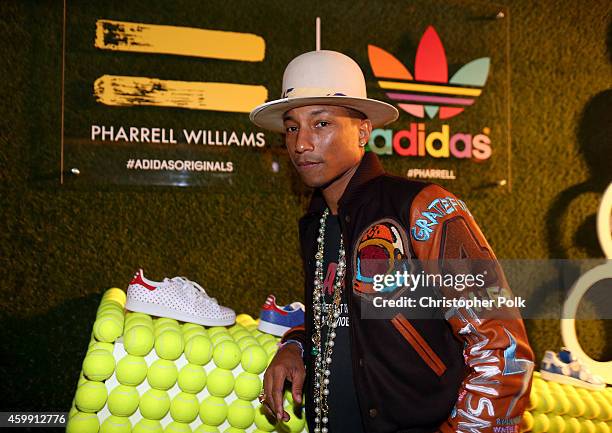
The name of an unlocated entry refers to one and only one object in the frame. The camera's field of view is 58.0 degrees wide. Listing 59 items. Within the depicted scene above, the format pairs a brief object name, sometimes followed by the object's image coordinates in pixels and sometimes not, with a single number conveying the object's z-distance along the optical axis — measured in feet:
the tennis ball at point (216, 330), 6.95
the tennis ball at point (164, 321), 6.85
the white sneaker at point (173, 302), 7.17
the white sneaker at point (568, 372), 8.87
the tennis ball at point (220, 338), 6.67
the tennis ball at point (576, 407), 8.11
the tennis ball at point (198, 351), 6.39
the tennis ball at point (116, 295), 8.10
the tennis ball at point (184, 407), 6.35
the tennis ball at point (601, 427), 8.32
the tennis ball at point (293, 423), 6.51
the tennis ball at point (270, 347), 6.73
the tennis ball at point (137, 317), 6.77
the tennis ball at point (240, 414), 6.50
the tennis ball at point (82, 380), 6.12
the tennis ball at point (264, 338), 6.97
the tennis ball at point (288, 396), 6.54
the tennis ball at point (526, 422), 7.59
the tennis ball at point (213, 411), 6.45
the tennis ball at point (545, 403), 7.80
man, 4.18
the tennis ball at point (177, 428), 6.37
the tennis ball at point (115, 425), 6.12
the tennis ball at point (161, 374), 6.28
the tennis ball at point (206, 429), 6.50
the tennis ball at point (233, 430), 6.56
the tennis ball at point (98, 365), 5.98
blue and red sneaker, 7.49
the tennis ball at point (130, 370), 6.15
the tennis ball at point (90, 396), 5.95
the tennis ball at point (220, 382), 6.47
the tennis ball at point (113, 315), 6.27
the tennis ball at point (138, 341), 6.14
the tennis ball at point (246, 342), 6.73
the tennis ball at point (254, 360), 6.53
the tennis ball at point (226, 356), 6.49
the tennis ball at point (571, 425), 8.07
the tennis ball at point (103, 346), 6.11
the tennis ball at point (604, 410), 8.34
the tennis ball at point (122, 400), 6.11
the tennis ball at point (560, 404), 7.94
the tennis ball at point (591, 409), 8.25
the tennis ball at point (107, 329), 6.09
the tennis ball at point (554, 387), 8.21
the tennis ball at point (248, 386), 6.50
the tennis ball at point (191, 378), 6.38
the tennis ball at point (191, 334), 6.56
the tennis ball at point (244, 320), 8.80
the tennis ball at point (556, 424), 7.93
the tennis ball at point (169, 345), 6.28
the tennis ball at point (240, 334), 7.09
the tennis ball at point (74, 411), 6.11
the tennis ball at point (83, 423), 5.93
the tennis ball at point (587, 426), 8.21
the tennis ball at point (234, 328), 7.48
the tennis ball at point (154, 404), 6.25
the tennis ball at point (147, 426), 6.27
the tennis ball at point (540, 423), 7.80
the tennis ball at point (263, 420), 6.59
